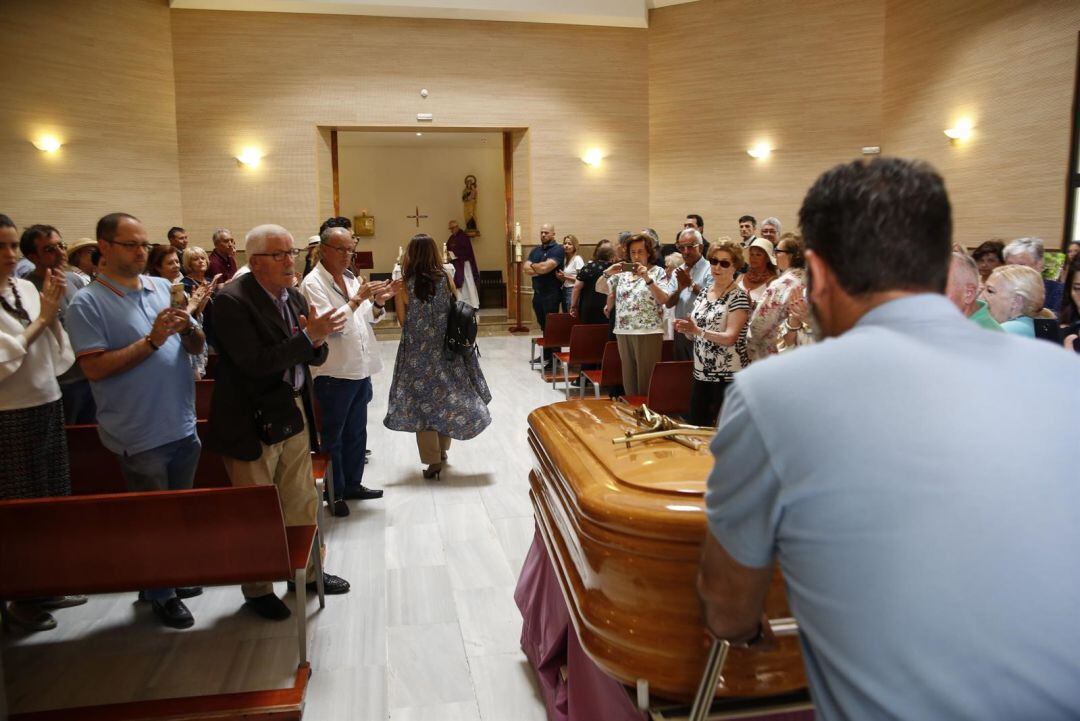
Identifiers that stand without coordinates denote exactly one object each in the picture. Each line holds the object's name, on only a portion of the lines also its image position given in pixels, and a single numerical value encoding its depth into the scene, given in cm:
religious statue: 1670
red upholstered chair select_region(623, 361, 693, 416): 474
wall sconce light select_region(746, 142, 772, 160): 1217
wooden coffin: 149
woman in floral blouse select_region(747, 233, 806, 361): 399
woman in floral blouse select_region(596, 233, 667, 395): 609
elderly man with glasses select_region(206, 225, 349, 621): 295
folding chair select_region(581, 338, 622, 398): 648
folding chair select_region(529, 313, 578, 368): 790
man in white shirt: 415
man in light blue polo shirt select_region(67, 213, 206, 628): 290
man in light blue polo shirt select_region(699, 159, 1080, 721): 91
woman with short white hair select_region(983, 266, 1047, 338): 362
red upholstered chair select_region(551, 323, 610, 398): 706
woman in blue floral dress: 488
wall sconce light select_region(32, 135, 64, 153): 951
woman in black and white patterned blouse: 428
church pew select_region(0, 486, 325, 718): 240
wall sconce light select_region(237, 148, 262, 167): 1126
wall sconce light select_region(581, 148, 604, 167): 1241
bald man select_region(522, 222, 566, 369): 1020
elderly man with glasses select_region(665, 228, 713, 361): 601
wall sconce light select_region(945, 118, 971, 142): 970
